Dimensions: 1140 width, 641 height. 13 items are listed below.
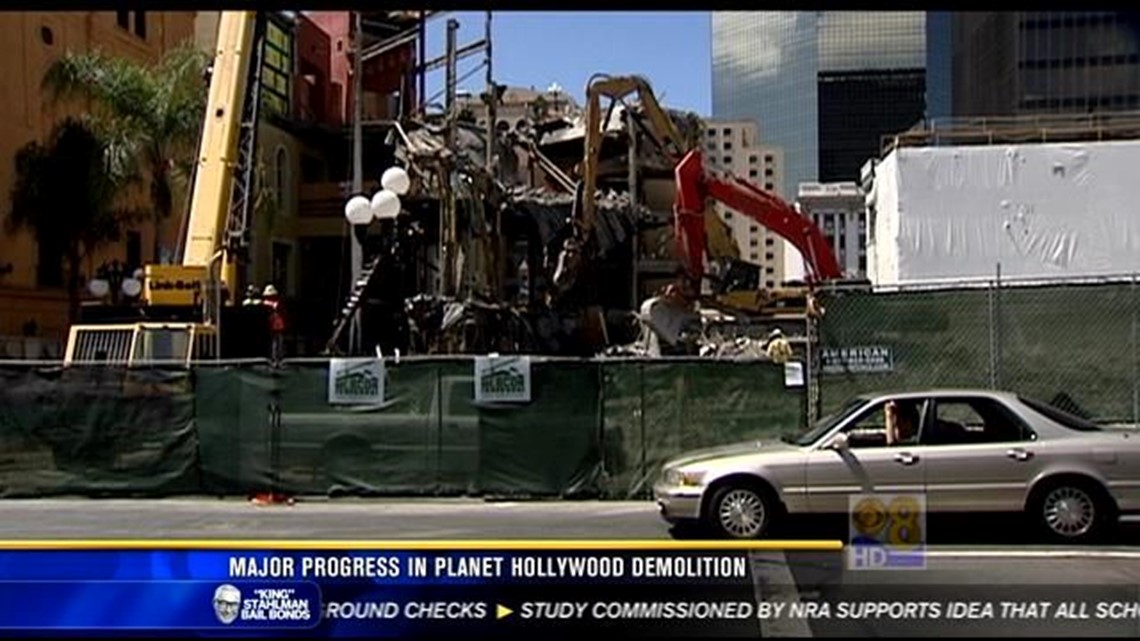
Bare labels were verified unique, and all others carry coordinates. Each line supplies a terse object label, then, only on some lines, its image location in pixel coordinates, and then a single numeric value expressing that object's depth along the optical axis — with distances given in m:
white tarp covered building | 26.17
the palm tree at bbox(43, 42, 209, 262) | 24.27
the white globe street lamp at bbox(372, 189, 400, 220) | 18.88
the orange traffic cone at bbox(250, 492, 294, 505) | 13.62
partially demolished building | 25.98
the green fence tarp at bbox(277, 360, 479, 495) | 14.19
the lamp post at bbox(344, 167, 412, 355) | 18.91
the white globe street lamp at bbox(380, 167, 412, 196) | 18.89
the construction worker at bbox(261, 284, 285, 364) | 18.98
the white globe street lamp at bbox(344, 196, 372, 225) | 19.06
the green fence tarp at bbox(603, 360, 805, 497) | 14.09
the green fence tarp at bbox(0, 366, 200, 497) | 14.41
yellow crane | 18.86
